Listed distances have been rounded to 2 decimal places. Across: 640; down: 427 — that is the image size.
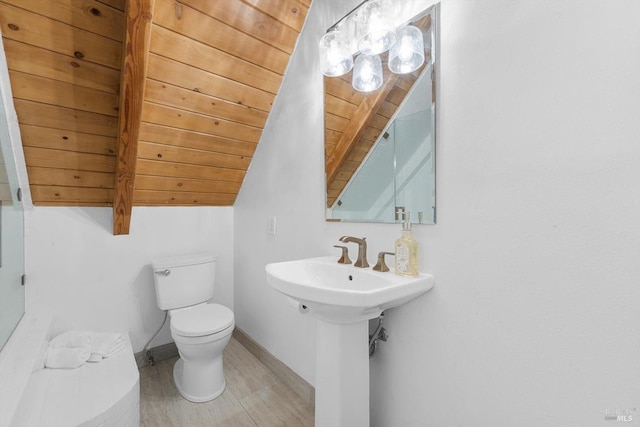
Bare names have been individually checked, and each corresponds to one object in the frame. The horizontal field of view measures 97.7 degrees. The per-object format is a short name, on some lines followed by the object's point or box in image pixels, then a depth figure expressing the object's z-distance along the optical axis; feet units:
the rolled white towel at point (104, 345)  4.99
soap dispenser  3.40
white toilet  5.30
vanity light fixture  3.56
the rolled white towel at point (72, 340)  5.21
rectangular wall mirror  3.42
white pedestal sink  3.13
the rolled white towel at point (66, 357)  4.65
